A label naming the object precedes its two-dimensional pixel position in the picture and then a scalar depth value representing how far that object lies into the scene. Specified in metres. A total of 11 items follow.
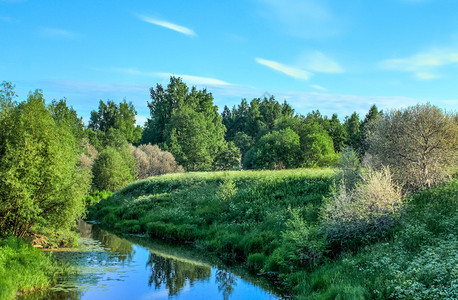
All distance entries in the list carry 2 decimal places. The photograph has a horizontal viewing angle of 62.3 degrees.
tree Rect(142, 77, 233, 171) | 81.25
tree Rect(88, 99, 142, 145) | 107.50
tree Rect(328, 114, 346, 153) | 95.76
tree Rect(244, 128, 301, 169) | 73.94
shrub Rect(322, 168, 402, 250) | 19.45
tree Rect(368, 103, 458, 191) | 23.95
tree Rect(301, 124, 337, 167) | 72.31
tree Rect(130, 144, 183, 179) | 76.81
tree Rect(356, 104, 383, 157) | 81.99
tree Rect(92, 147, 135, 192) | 61.91
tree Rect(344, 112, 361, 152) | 83.79
